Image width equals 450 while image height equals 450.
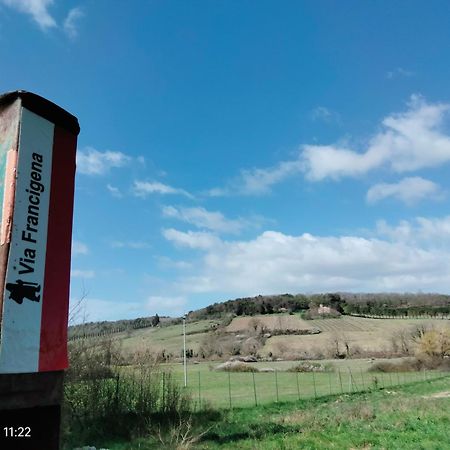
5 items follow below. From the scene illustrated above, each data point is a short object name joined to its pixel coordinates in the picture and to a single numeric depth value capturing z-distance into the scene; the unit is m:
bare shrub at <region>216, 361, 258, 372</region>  61.83
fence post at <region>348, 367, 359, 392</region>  41.82
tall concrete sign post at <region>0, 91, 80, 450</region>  2.71
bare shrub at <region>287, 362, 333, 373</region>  60.84
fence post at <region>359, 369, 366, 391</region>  43.12
